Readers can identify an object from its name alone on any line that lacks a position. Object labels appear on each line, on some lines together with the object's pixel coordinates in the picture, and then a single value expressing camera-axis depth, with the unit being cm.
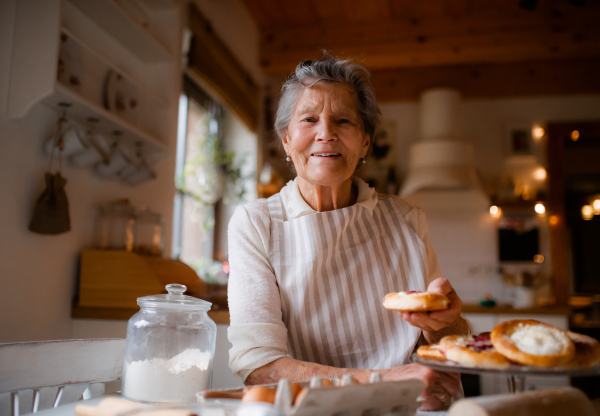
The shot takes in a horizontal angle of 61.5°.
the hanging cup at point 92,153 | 191
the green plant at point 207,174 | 337
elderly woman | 111
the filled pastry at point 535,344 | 70
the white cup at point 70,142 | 180
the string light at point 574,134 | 459
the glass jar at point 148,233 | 227
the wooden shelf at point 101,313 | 199
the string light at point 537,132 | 471
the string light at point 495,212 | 459
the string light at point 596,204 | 505
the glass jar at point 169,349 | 88
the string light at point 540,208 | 453
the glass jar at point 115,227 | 214
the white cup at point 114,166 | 208
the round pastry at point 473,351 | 71
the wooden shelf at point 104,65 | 160
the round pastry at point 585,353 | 72
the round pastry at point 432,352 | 79
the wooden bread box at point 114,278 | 199
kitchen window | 333
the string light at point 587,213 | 505
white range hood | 423
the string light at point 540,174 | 466
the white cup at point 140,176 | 230
